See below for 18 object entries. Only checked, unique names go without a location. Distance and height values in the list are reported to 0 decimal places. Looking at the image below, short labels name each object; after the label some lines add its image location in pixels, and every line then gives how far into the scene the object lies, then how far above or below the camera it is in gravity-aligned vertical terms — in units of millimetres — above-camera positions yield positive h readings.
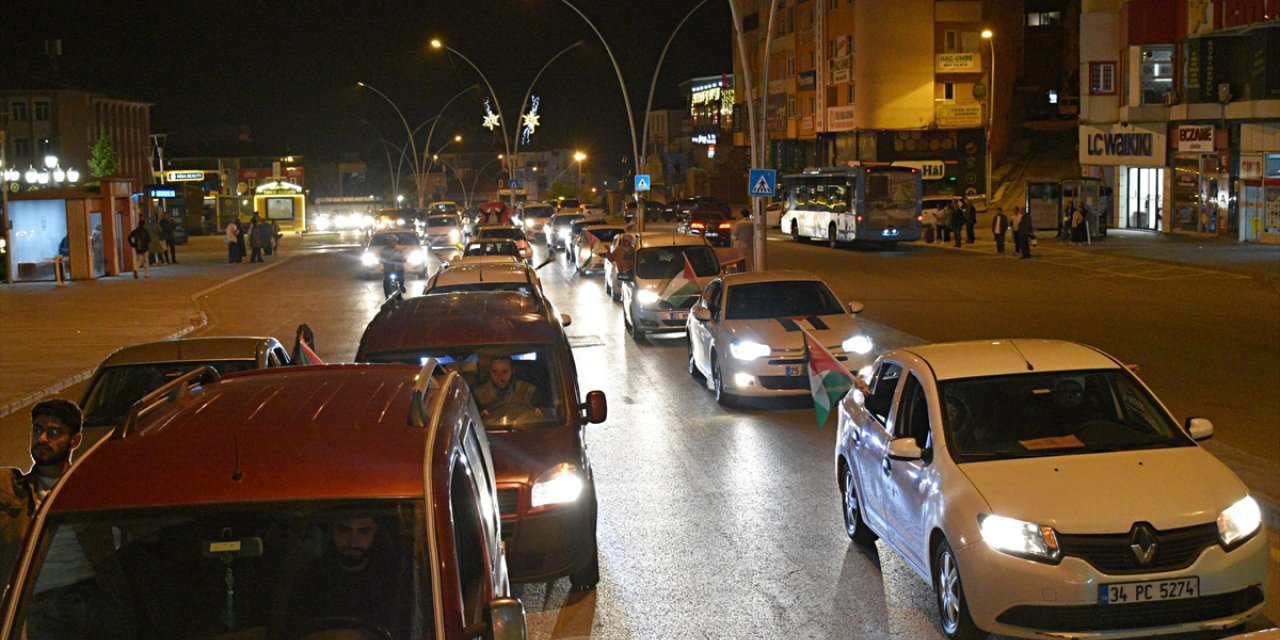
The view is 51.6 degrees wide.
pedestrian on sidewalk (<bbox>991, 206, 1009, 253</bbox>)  44781 -757
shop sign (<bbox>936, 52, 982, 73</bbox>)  71375 +7737
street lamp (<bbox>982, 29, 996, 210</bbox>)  63284 +5937
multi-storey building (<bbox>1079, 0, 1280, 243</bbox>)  42219 +3122
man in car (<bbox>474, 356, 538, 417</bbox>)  8742 -1158
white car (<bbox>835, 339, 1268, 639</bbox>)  6543 -1552
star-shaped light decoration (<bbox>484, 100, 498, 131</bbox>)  79688 +5909
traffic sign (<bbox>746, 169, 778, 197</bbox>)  26172 +573
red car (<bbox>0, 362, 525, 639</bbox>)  3770 -906
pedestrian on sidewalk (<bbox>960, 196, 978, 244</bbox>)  51750 -535
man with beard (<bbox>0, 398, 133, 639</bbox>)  3775 -1062
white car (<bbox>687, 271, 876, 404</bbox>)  15484 -1465
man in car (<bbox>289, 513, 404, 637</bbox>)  3838 -1077
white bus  49375 +177
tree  73875 +3725
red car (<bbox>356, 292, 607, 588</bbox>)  7539 -1226
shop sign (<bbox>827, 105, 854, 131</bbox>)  72688 +5081
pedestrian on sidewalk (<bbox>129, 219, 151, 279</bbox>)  41625 -528
